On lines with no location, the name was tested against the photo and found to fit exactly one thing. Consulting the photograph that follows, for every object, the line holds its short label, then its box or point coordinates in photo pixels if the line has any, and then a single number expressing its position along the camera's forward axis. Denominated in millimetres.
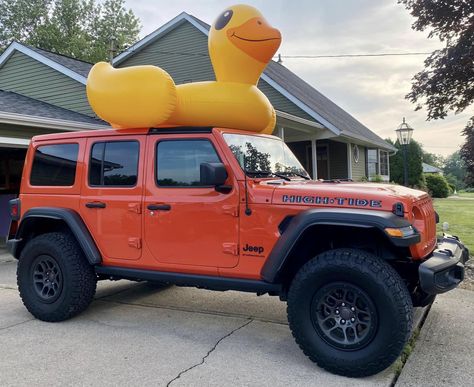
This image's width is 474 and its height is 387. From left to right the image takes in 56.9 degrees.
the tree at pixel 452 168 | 85506
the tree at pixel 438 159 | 104500
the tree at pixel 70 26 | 34156
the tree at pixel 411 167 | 26986
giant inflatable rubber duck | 4094
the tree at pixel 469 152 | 8500
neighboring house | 65462
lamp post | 11758
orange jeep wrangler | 3150
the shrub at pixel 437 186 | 31297
